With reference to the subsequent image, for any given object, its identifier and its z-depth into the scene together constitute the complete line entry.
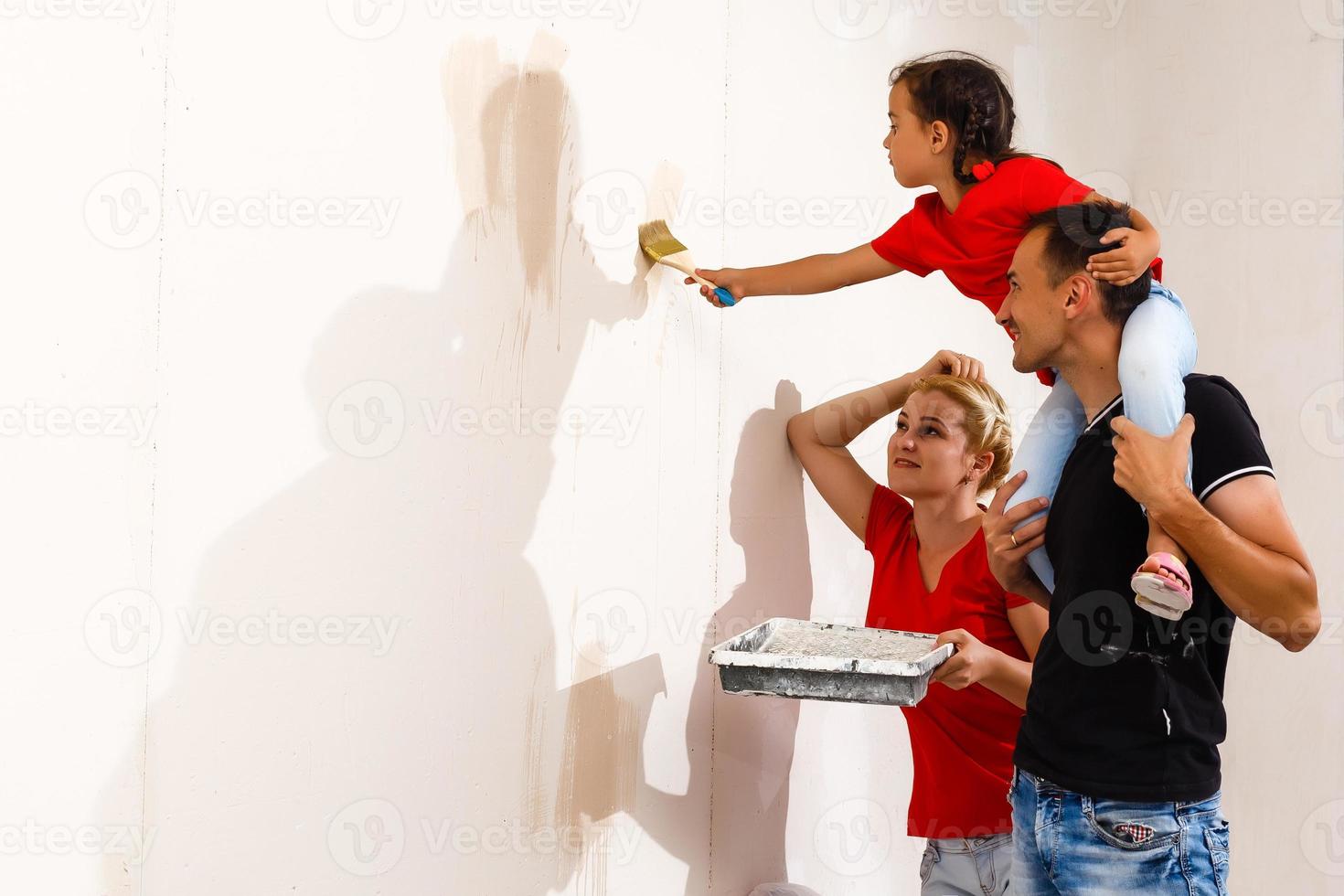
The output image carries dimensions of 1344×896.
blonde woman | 1.81
